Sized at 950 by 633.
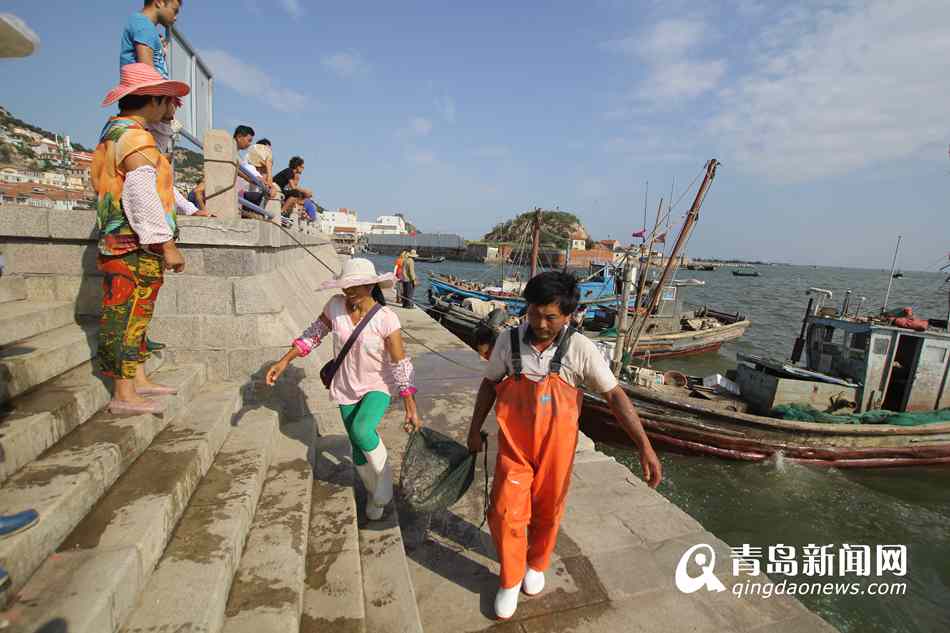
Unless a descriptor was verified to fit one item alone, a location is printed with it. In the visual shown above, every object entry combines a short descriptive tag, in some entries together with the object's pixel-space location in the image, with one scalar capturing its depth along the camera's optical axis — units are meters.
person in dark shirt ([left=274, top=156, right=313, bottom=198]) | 9.48
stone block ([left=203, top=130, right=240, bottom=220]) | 4.36
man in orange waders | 2.29
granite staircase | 1.62
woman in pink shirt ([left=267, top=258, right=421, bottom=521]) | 2.75
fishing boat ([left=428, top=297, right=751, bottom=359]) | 16.14
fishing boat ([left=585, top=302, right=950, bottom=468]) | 8.78
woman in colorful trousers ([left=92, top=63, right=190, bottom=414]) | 2.61
